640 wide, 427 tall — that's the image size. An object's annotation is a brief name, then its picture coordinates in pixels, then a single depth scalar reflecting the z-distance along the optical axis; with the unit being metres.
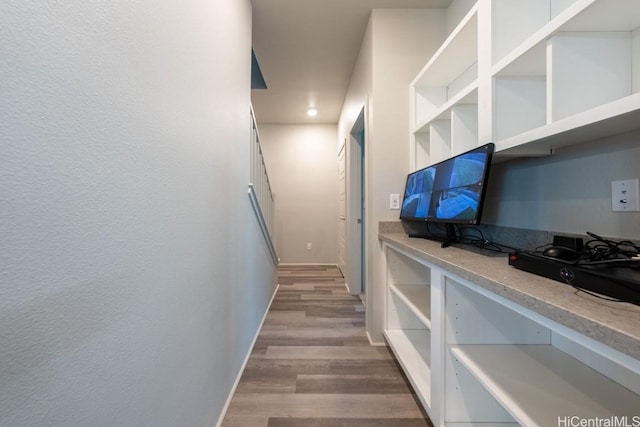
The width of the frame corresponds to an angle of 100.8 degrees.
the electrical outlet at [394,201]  2.11
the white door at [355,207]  3.33
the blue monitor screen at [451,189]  1.22
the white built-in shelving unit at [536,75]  0.83
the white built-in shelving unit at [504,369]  0.76
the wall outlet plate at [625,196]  0.86
